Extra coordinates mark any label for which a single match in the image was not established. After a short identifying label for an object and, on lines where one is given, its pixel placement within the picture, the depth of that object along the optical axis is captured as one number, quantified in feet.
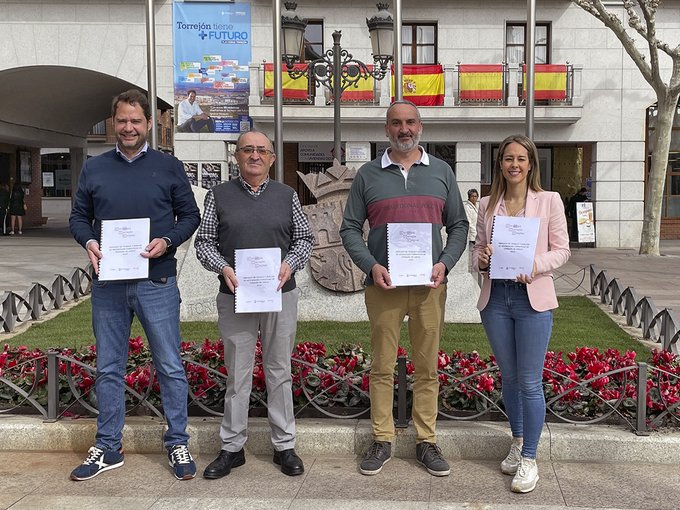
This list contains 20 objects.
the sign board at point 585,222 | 70.54
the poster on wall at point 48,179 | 154.71
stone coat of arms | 31.07
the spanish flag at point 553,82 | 72.43
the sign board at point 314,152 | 85.30
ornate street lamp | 42.50
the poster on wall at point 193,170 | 73.61
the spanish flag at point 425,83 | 73.05
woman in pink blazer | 14.11
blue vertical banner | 72.13
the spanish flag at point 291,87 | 71.77
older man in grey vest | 14.55
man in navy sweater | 14.57
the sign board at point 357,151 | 75.87
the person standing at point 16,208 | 90.27
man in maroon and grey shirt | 14.78
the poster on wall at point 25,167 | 103.96
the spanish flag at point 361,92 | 72.84
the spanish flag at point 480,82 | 72.69
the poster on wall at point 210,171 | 74.02
